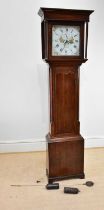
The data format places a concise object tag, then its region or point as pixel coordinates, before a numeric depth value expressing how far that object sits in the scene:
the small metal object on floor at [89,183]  2.14
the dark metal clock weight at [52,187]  2.09
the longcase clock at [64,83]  1.98
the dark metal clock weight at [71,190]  2.02
